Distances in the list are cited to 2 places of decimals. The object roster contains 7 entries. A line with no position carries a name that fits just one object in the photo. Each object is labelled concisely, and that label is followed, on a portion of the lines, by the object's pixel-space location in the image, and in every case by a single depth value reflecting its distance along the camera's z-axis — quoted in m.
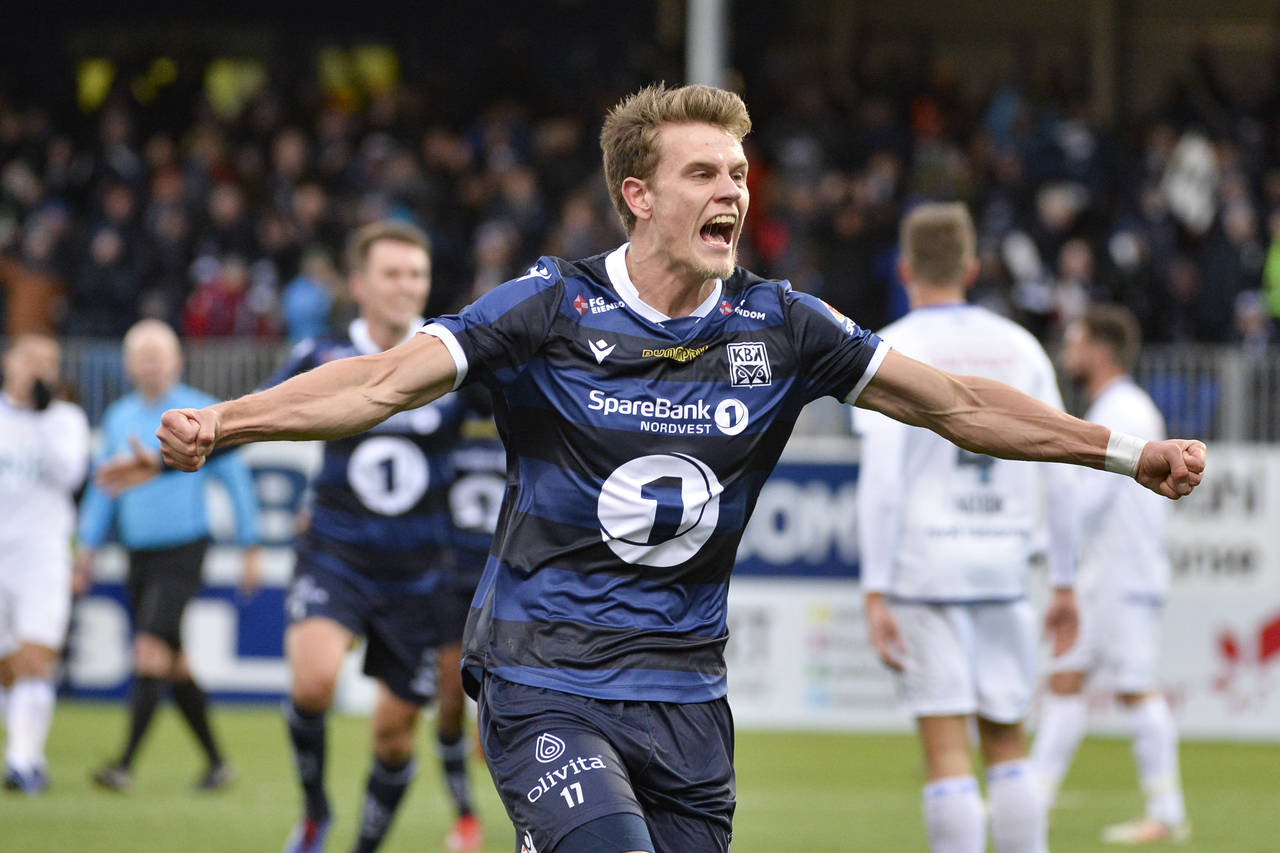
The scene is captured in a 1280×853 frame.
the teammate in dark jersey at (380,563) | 14.98
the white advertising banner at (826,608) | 26.78
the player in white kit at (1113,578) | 19.56
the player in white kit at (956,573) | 13.05
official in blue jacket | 21.09
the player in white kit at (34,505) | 22.00
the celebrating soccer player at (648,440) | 8.59
